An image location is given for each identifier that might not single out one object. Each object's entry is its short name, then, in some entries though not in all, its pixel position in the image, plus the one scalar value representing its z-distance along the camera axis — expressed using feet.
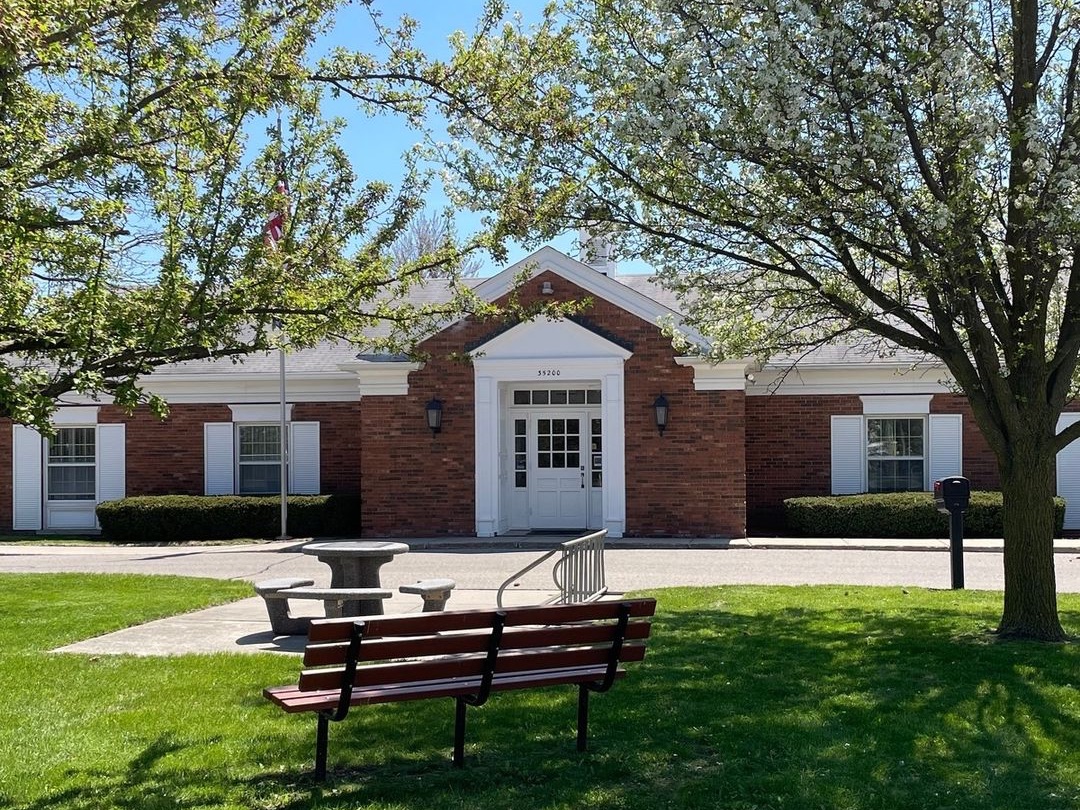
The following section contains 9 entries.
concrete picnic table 33.27
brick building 67.31
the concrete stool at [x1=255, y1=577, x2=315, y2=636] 32.81
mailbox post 42.88
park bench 17.63
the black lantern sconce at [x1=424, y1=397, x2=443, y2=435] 68.74
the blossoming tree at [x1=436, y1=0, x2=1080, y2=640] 26.43
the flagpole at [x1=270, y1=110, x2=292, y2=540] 70.08
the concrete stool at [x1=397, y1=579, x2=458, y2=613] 33.37
